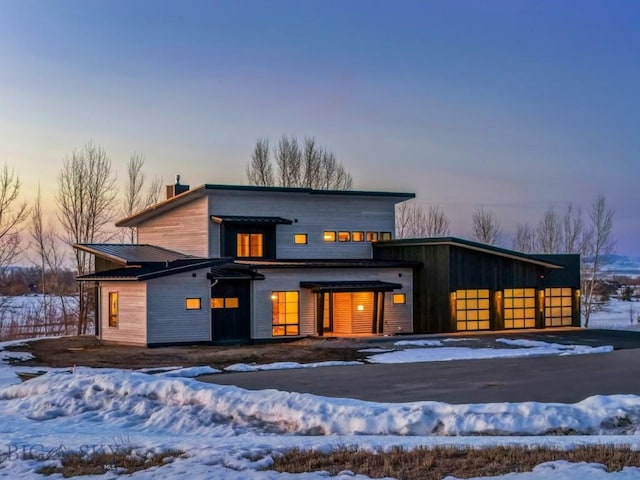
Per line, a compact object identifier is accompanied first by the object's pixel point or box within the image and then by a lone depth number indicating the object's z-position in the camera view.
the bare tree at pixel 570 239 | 55.75
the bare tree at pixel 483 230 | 60.84
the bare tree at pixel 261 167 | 51.28
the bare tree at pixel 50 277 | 46.81
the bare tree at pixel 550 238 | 57.12
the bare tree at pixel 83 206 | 44.50
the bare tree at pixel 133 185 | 46.75
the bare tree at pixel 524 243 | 60.60
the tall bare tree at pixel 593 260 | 51.75
